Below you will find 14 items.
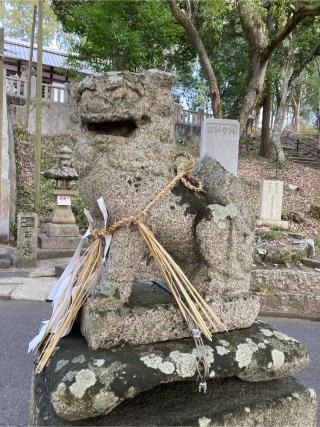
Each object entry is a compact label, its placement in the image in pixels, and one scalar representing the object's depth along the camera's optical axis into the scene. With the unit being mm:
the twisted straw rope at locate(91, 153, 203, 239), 1473
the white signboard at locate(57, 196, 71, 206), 7148
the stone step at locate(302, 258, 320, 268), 5520
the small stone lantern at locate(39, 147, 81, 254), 7016
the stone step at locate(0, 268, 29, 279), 5736
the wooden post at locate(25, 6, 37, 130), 9537
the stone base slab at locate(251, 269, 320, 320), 4352
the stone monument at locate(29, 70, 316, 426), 1360
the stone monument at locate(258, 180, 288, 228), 8250
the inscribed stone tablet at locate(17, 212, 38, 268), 6109
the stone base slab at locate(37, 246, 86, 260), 6824
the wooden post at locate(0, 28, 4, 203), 6955
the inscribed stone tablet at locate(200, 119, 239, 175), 8070
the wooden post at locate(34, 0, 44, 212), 7363
